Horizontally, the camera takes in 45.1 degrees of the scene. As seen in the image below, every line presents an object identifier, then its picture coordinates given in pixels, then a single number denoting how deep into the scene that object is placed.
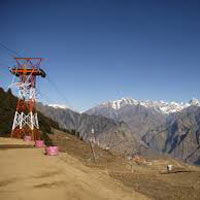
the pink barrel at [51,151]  24.03
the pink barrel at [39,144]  31.80
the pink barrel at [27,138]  37.99
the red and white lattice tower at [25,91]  39.69
